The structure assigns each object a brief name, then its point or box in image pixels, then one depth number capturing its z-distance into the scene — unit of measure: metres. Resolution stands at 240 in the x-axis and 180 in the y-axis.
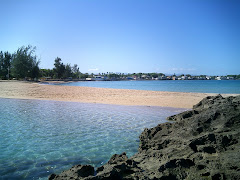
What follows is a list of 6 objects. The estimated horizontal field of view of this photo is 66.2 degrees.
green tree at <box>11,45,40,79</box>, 62.22
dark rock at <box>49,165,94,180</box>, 3.36
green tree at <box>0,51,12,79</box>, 70.38
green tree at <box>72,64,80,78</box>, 160.90
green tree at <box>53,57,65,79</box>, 113.44
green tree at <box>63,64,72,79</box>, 120.66
